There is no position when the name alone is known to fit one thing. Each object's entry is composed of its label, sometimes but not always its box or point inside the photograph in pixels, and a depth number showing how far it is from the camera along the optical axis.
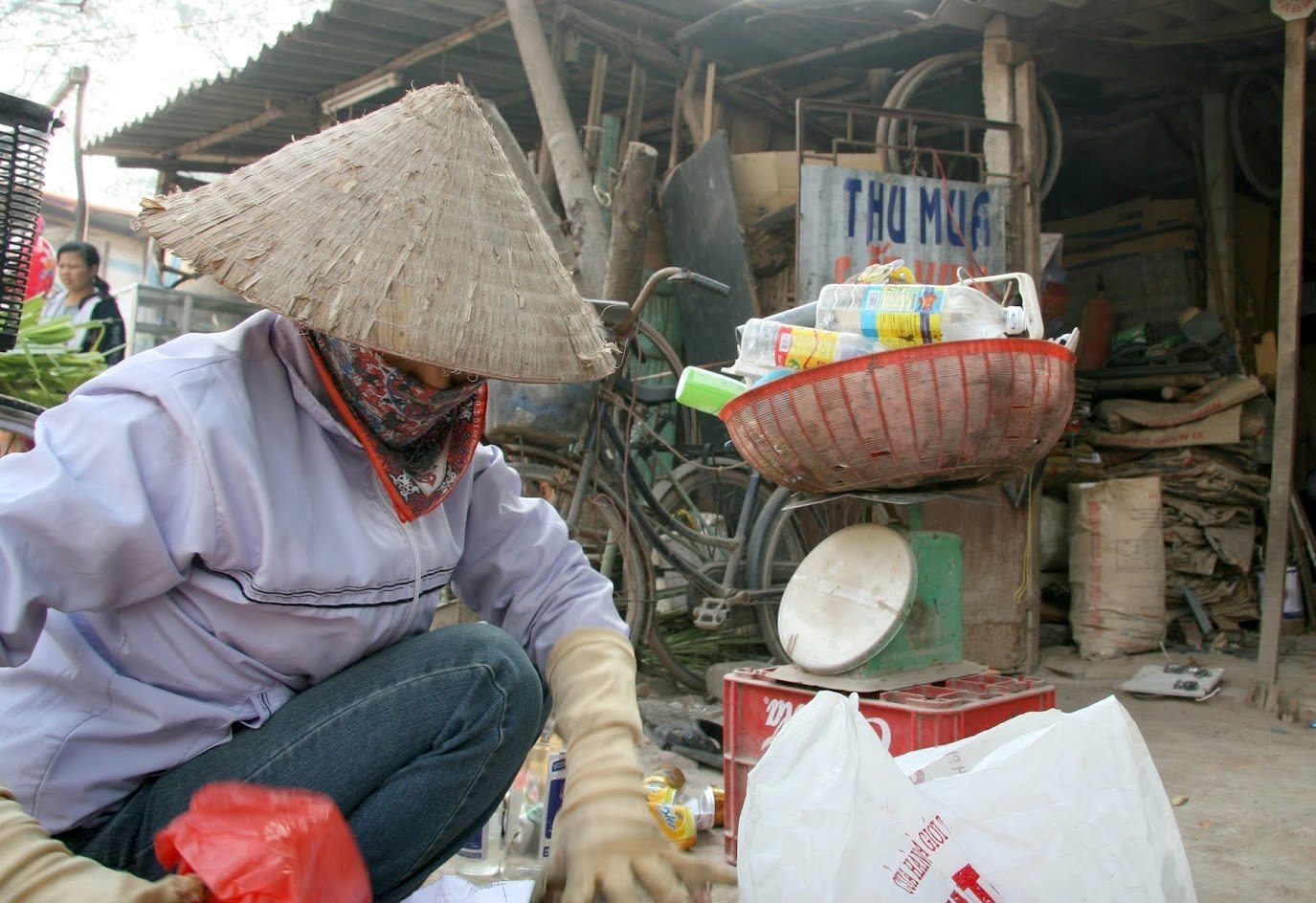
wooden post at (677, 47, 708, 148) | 5.65
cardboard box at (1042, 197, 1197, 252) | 6.09
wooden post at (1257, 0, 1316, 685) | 3.89
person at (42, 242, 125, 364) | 4.77
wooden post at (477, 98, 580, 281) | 4.34
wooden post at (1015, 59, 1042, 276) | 4.58
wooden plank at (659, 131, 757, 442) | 5.07
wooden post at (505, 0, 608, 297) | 5.09
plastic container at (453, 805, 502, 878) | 2.36
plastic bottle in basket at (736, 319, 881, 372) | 2.35
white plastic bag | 1.47
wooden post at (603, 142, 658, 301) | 3.80
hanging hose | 4.85
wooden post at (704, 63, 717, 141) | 5.59
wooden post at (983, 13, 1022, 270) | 4.57
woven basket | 2.16
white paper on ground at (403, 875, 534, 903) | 1.90
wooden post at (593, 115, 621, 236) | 5.64
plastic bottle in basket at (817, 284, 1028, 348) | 2.30
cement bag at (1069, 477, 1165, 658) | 4.84
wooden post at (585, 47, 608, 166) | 5.56
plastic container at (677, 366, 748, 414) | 2.72
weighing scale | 2.35
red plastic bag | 1.07
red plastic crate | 2.17
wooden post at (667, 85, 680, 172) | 5.78
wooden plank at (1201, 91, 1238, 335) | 5.73
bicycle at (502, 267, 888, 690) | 3.73
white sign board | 4.40
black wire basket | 2.11
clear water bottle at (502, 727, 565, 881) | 2.46
